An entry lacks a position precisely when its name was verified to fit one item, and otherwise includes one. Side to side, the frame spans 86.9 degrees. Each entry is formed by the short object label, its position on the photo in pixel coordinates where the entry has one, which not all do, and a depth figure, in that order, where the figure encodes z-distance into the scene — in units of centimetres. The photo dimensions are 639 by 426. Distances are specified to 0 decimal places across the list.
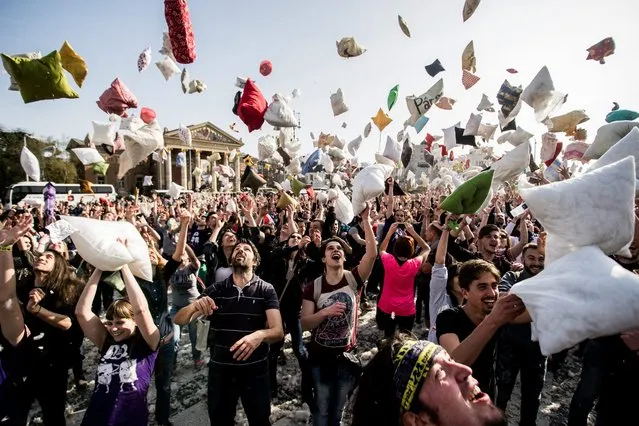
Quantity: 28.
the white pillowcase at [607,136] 308
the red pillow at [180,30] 422
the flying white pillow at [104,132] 688
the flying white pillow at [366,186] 431
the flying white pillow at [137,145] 473
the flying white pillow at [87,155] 753
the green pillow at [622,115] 356
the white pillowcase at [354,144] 1318
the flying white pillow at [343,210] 523
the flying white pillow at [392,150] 838
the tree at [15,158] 3036
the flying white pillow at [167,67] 799
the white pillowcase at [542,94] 536
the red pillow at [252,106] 666
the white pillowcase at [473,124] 918
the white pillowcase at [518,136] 699
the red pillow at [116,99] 659
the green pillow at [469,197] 273
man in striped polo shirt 236
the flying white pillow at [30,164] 764
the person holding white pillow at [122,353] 197
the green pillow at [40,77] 341
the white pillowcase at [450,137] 1018
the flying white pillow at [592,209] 135
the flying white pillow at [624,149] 199
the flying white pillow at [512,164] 385
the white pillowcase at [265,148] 1052
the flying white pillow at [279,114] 674
